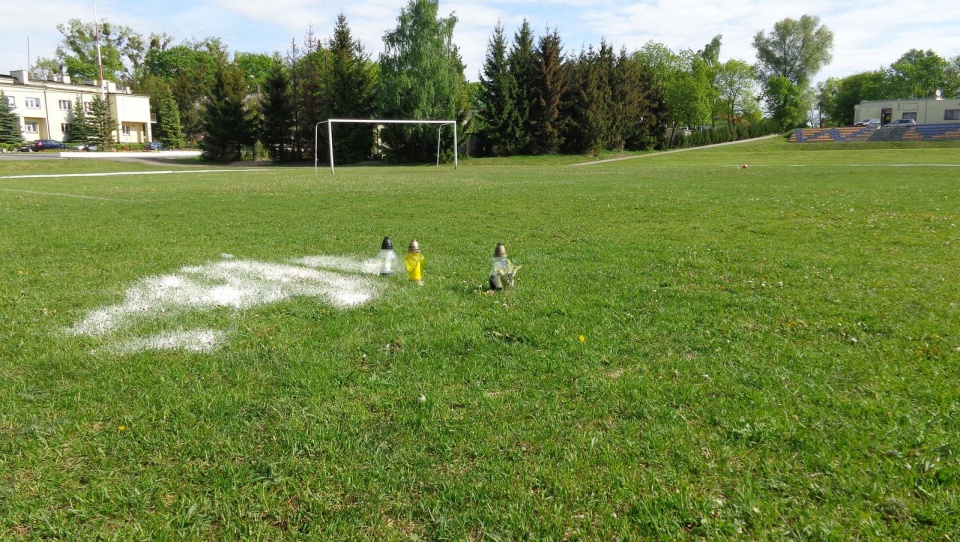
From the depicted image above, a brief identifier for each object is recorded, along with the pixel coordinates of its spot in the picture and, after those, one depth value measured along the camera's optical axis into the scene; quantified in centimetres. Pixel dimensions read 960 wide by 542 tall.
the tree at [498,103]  4912
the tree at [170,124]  6456
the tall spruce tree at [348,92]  4947
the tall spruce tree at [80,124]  6206
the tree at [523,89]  4966
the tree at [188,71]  7381
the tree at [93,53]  9231
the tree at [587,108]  5088
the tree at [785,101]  8481
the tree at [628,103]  5516
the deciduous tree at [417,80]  4797
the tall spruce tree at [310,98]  5031
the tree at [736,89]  8581
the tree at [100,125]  6038
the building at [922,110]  8125
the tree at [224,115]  4997
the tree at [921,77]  9281
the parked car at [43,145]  5938
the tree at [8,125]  5650
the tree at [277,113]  5016
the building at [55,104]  6981
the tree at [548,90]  4953
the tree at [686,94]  6794
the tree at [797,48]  9075
